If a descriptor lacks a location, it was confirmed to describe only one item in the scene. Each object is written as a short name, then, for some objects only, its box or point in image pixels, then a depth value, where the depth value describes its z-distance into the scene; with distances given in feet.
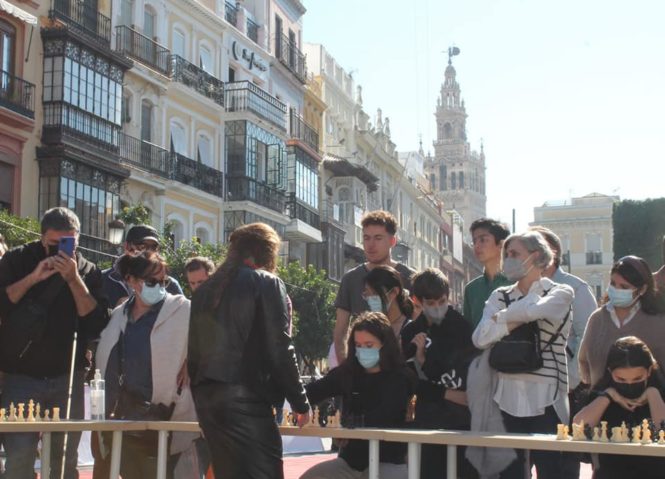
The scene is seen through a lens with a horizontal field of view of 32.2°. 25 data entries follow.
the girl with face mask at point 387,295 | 27.22
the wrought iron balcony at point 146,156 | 104.99
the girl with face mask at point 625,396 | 22.02
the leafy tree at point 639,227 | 168.35
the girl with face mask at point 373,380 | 24.14
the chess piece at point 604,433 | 19.79
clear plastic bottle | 24.63
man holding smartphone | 25.11
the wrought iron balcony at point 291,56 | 151.23
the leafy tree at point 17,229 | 78.12
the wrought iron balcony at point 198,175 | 116.78
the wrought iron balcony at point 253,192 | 128.67
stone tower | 497.05
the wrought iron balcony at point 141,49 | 105.29
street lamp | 72.18
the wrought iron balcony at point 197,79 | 117.50
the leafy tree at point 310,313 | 128.47
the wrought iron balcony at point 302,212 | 146.10
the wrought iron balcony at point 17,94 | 89.25
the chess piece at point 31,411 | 23.29
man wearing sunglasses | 28.73
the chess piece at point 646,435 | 19.43
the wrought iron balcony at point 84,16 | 96.17
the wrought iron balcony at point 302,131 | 151.64
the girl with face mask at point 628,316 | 25.38
